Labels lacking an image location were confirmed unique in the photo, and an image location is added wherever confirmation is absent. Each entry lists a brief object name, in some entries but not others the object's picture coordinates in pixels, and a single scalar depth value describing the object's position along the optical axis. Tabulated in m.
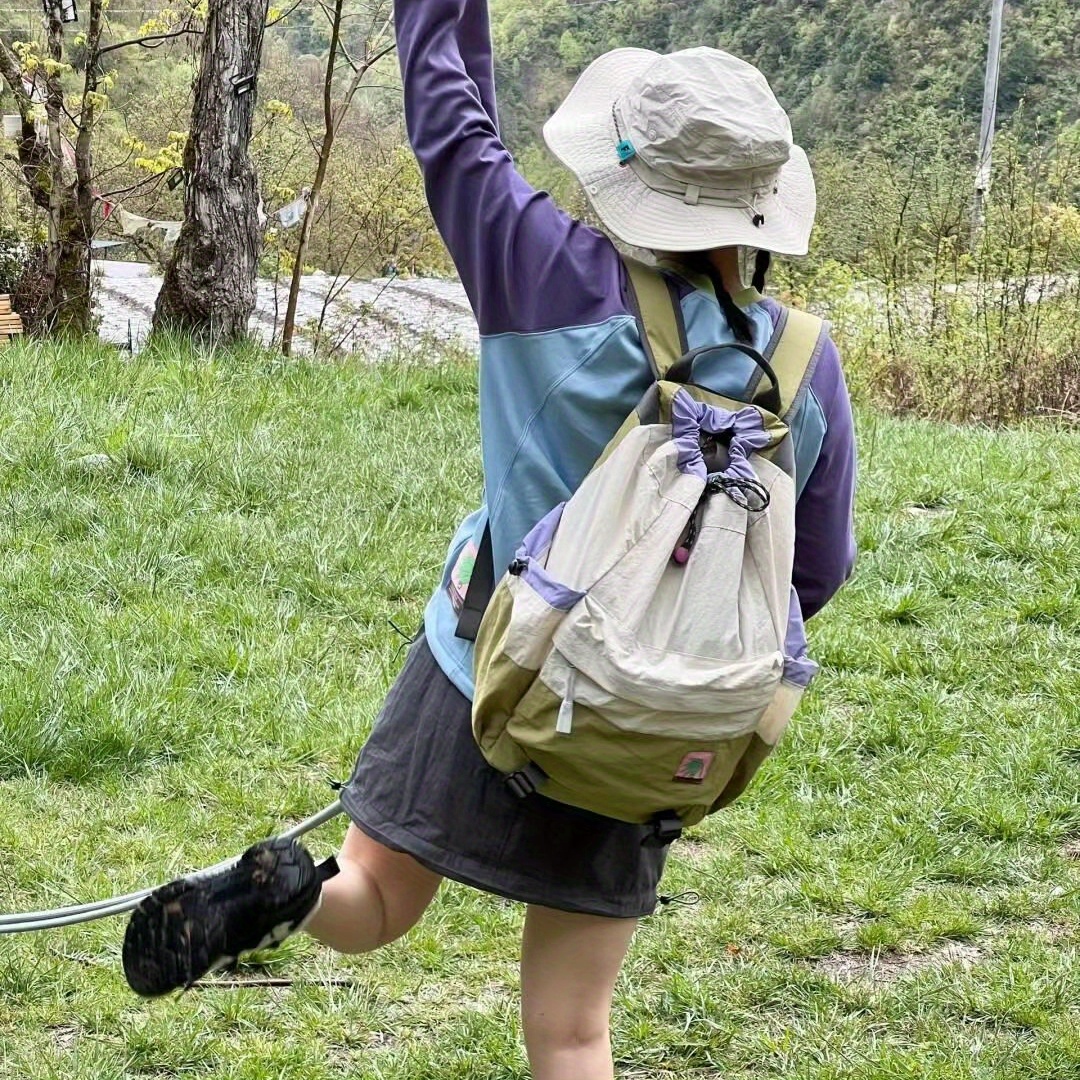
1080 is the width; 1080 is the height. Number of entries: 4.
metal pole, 20.34
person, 3.69
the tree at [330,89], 20.14
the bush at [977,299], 18.91
